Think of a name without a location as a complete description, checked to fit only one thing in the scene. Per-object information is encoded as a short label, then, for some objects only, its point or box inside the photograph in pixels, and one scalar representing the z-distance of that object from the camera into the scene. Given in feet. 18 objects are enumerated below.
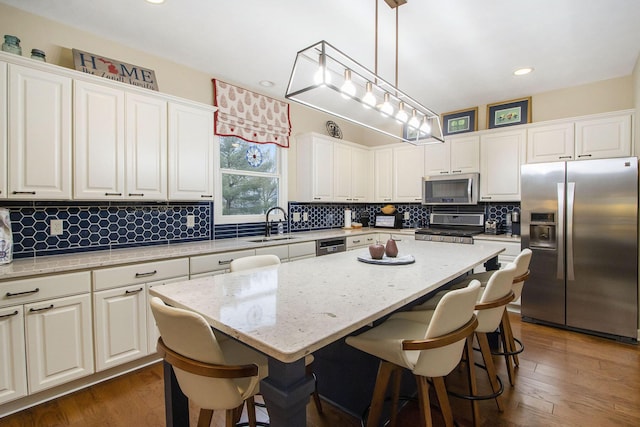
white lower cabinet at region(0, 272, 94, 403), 6.03
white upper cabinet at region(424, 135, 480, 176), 13.55
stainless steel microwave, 13.46
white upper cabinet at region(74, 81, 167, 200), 7.59
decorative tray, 6.61
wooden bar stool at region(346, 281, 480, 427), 3.86
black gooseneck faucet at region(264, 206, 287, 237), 12.37
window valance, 11.25
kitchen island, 2.97
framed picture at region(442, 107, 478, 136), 14.38
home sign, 8.00
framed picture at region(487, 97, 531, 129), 13.07
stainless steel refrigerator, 9.47
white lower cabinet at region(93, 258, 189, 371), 7.12
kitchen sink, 11.25
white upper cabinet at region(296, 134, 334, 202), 13.65
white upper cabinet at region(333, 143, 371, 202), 14.82
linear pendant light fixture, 5.93
